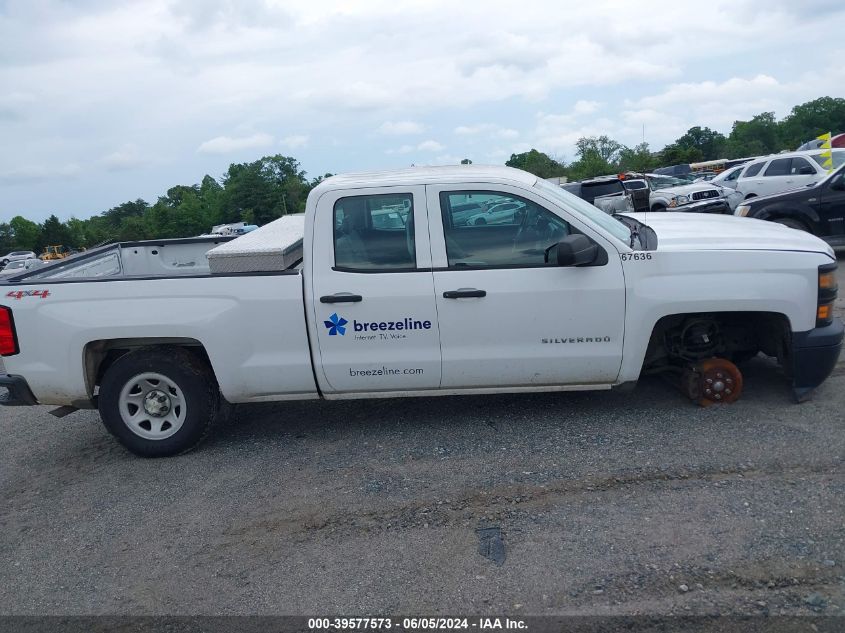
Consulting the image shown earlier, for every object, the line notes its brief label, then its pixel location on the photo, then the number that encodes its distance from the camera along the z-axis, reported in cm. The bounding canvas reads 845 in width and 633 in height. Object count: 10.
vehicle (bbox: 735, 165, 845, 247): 1093
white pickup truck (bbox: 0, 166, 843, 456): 505
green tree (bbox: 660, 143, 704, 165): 6209
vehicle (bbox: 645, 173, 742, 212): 1753
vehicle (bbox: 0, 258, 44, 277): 4007
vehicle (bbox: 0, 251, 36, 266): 5677
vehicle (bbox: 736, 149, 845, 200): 1656
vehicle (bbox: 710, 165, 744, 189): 2159
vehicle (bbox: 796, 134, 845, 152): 2776
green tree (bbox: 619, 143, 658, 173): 5667
